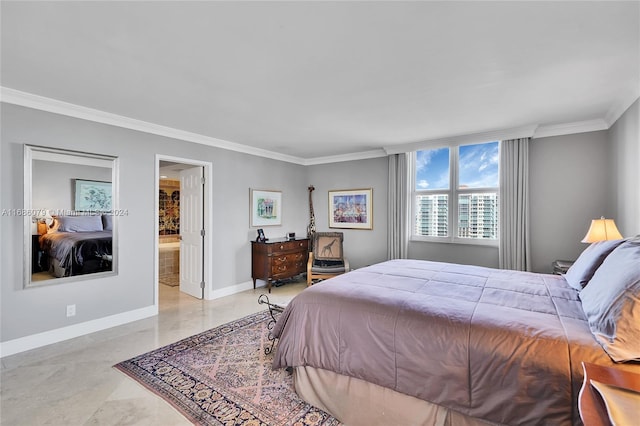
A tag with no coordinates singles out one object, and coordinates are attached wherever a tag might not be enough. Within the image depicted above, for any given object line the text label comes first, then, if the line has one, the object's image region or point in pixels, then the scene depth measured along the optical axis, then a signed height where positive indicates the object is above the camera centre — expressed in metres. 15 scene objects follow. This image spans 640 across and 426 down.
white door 4.72 -0.30
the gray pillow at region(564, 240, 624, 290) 2.11 -0.37
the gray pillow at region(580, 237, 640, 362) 1.30 -0.46
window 4.44 +0.30
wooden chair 5.23 -0.74
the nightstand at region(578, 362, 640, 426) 0.82 -0.57
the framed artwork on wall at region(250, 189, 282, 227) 5.36 +0.11
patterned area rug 2.00 -1.35
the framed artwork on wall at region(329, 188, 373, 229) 5.60 +0.08
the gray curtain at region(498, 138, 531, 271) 4.02 +0.07
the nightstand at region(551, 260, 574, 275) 3.39 -0.63
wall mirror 2.99 -0.02
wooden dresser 5.07 -0.82
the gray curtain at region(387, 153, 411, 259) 5.02 +0.08
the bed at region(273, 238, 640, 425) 1.38 -0.71
